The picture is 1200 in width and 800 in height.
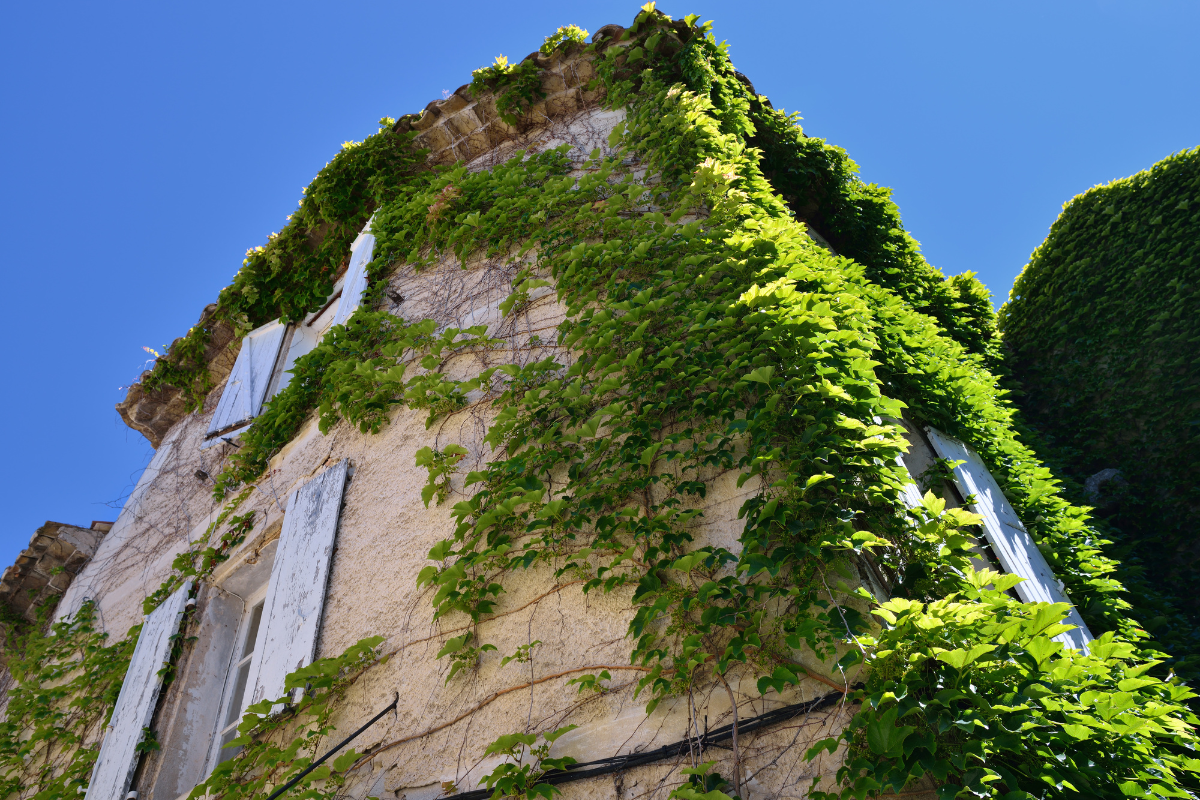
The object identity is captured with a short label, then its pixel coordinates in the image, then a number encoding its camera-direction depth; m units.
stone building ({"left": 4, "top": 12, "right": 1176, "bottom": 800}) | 2.14
